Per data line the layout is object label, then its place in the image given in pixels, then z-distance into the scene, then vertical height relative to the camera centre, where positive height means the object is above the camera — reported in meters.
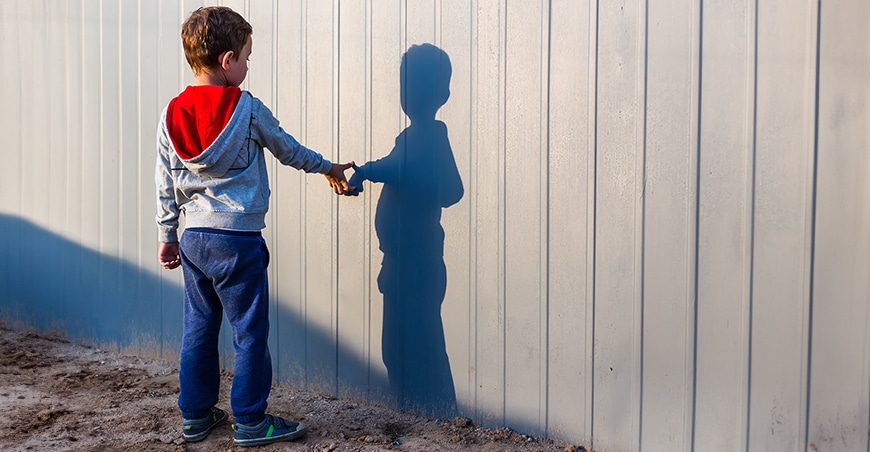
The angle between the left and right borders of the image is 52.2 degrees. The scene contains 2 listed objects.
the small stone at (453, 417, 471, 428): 3.11 -0.79
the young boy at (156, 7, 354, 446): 2.87 -0.01
